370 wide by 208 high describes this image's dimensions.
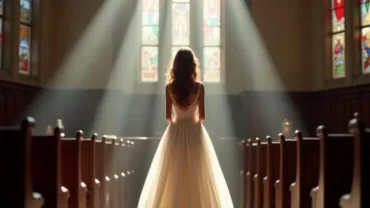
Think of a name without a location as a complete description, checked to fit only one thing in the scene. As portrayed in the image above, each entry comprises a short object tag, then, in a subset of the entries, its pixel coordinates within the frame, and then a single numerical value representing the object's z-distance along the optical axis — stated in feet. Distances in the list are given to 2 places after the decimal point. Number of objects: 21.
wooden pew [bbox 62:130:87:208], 15.46
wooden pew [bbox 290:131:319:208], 14.30
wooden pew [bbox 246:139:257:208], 23.01
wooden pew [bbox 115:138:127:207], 23.82
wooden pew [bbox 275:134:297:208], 16.37
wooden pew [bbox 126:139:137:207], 28.17
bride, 18.31
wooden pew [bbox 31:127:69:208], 12.34
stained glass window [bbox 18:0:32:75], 34.09
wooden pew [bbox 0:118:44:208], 9.98
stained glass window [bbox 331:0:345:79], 34.81
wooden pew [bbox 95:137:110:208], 19.25
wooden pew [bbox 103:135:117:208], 20.36
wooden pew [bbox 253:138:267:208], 20.62
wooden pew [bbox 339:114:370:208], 9.64
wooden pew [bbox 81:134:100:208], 17.75
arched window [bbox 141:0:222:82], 38.32
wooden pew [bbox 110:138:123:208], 21.95
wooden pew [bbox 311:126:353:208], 11.82
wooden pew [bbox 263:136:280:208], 18.30
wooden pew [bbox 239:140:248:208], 25.87
